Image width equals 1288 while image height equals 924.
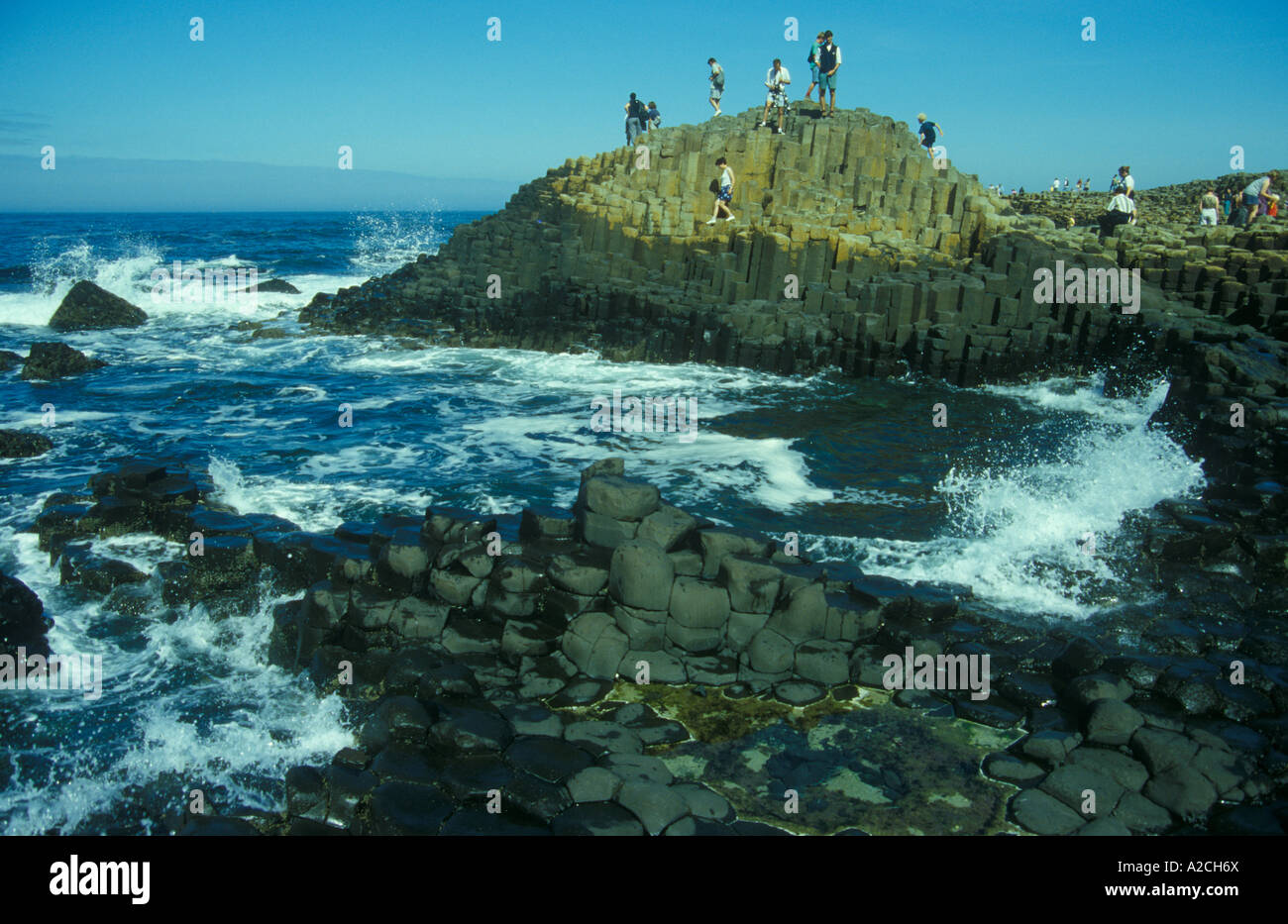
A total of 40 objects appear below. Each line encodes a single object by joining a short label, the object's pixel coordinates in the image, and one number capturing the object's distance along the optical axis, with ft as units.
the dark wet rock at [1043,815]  18.11
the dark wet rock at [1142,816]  18.31
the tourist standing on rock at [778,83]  88.12
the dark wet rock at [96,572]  28.55
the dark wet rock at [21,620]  24.67
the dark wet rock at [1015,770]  19.83
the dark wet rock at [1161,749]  19.72
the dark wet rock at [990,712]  22.29
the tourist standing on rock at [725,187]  74.90
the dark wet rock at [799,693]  23.07
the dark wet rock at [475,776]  18.60
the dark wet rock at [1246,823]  17.75
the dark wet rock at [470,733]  20.01
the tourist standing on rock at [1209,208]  82.53
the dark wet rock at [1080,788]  18.80
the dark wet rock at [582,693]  23.04
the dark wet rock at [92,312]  81.20
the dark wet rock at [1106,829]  17.79
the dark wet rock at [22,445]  42.55
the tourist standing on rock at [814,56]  86.79
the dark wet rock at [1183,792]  18.66
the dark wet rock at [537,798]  18.02
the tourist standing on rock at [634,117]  95.14
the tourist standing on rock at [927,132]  87.10
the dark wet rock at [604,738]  20.66
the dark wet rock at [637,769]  19.04
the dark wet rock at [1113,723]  20.74
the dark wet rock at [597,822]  17.37
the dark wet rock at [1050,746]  20.38
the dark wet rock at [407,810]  17.53
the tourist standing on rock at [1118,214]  76.13
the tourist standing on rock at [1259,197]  79.87
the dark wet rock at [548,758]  19.20
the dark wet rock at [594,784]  18.37
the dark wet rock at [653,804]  17.60
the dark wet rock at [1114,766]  19.54
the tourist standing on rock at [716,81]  90.58
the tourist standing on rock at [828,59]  86.07
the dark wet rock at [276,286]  102.58
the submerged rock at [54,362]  60.13
